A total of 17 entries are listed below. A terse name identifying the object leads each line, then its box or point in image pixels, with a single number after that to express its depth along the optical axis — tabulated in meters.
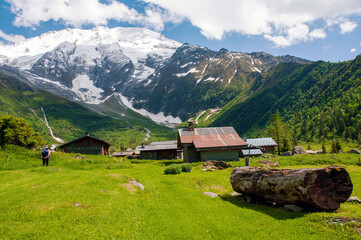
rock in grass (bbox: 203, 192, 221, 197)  17.91
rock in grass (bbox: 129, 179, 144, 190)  18.61
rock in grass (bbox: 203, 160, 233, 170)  34.93
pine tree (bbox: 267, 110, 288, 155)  71.75
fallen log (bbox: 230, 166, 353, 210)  12.09
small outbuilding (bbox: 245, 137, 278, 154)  73.23
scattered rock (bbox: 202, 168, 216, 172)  31.27
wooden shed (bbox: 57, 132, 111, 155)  67.19
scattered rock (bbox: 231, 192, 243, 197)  17.55
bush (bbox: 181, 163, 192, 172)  30.80
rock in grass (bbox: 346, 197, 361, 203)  14.00
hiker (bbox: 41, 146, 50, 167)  26.58
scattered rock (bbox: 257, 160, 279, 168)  35.56
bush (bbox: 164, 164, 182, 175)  29.08
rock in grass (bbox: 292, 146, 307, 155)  64.06
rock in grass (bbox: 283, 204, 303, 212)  12.82
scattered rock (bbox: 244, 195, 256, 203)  15.92
